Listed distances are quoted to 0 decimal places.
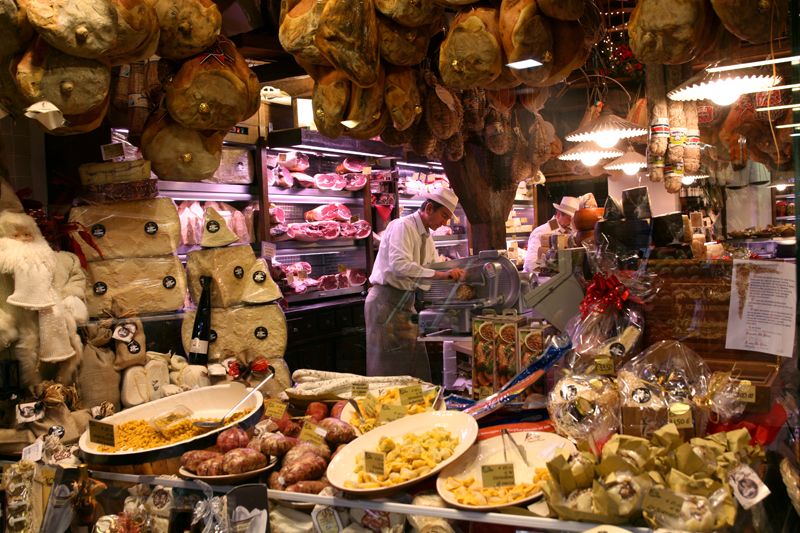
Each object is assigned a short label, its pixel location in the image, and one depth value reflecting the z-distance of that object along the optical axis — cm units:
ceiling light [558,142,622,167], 559
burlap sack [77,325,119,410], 288
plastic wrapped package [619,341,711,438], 186
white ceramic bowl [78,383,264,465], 221
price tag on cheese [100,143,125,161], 334
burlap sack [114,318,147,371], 298
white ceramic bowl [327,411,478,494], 195
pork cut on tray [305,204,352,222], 636
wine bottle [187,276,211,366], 319
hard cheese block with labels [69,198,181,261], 315
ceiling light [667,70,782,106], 244
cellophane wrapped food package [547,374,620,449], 192
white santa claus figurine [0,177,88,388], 265
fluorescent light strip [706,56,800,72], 162
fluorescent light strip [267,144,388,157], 597
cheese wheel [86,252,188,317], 309
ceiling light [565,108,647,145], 481
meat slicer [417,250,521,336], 359
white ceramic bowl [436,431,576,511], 193
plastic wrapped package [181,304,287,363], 324
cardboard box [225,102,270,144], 544
